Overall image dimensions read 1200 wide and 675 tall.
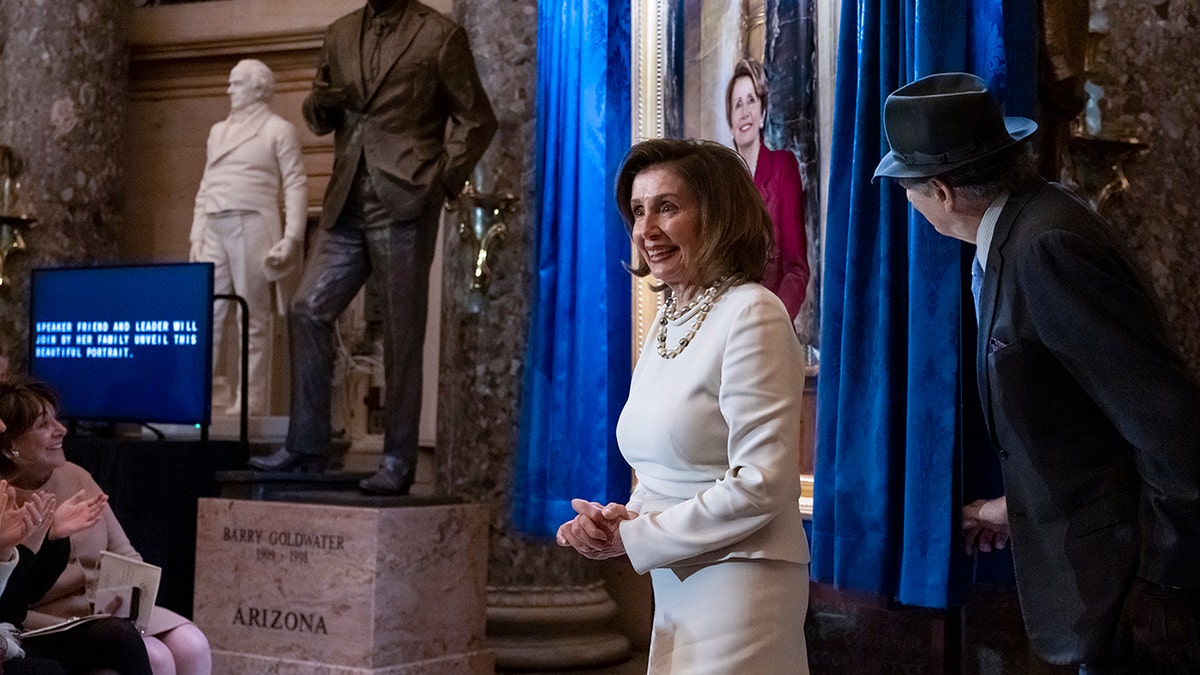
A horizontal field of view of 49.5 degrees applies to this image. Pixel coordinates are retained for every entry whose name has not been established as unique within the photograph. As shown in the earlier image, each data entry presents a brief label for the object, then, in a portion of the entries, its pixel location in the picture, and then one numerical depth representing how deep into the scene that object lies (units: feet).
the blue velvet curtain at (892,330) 11.19
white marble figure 21.27
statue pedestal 14.79
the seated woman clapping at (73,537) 11.61
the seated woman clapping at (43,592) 10.02
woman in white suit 6.20
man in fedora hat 6.22
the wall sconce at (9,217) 21.57
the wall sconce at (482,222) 18.16
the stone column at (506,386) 18.12
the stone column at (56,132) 22.16
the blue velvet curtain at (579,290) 16.66
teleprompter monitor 18.52
